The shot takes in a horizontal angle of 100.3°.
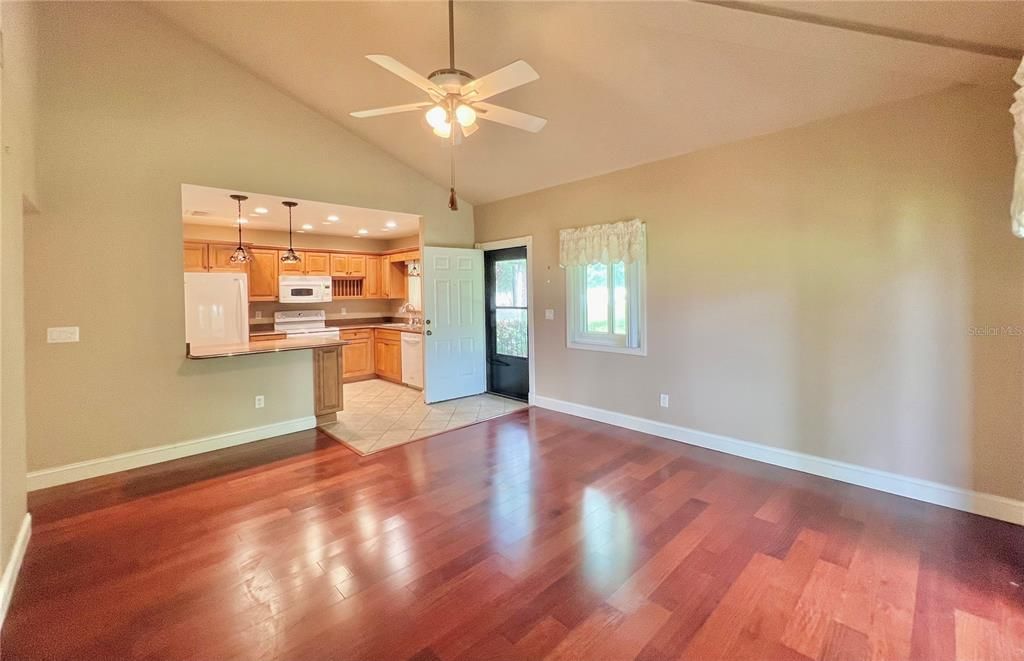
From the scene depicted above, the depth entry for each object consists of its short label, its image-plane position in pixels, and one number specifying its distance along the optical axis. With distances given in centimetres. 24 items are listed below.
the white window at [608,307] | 434
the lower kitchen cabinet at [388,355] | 713
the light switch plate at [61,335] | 319
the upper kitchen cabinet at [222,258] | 606
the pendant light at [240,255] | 552
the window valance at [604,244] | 420
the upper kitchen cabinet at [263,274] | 649
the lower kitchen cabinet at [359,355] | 733
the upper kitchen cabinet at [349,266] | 738
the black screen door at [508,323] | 564
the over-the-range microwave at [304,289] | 671
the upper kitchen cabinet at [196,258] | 589
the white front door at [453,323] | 544
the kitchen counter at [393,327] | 690
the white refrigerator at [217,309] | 504
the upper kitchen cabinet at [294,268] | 674
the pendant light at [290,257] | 585
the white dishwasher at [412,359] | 651
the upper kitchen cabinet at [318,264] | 705
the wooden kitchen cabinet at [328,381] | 467
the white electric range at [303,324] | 691
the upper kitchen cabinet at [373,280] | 788
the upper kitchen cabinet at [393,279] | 795
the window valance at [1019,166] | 191
